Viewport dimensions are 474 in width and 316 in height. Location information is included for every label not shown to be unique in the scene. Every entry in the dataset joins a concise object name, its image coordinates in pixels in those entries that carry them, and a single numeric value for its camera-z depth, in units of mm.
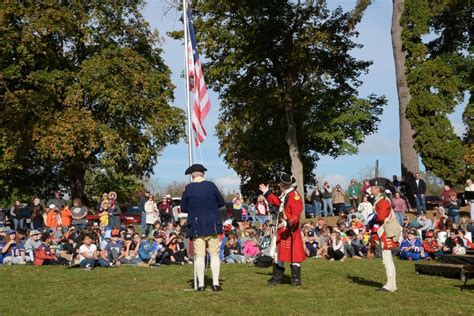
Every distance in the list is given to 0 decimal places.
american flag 12992
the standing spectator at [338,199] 29016
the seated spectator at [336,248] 17984
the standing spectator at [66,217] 22878
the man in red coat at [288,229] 11555
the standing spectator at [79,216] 22625
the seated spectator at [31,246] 18281
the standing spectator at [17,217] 26000
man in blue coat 11039
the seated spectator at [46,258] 17922
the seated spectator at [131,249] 17656
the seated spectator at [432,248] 17453
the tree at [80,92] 32688
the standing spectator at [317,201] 28922
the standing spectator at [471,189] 22469
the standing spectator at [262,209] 24734
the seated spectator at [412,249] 17438
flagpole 12789
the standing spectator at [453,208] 22797
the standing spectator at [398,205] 22531
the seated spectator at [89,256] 16531
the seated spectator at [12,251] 18219
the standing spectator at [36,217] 23938
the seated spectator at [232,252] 17961
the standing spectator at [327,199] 28734
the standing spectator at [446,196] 23688
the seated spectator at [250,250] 18062
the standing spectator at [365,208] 23091
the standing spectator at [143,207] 23594
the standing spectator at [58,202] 24391
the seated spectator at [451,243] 17062
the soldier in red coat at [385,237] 11094
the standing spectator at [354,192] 28297
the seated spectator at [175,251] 17734
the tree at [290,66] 32656
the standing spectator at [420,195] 25984
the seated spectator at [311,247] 18894
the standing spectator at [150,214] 23453
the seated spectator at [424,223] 21016
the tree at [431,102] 28297
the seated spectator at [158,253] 17406
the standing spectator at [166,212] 26406
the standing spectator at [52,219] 22781
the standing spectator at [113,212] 22875
